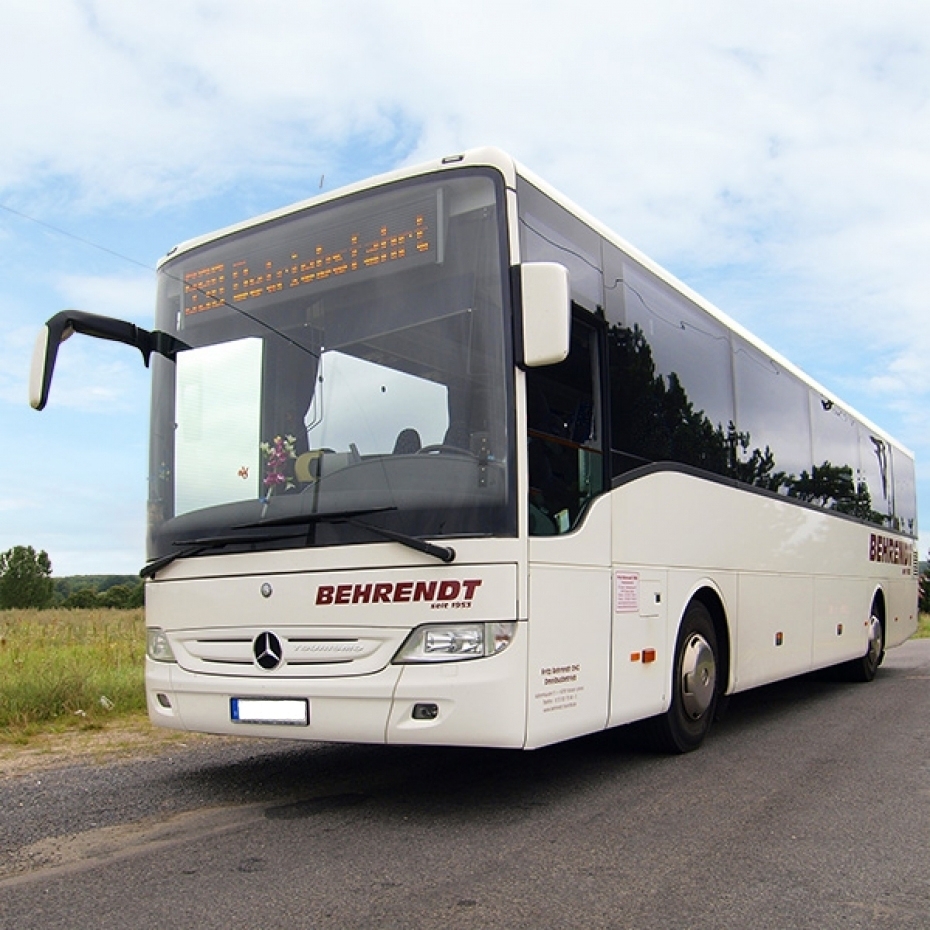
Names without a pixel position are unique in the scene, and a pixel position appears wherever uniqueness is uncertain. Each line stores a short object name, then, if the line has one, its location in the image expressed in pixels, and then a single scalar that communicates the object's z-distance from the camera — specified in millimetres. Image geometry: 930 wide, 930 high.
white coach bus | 5336
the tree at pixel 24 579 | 79875
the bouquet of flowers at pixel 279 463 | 5840
